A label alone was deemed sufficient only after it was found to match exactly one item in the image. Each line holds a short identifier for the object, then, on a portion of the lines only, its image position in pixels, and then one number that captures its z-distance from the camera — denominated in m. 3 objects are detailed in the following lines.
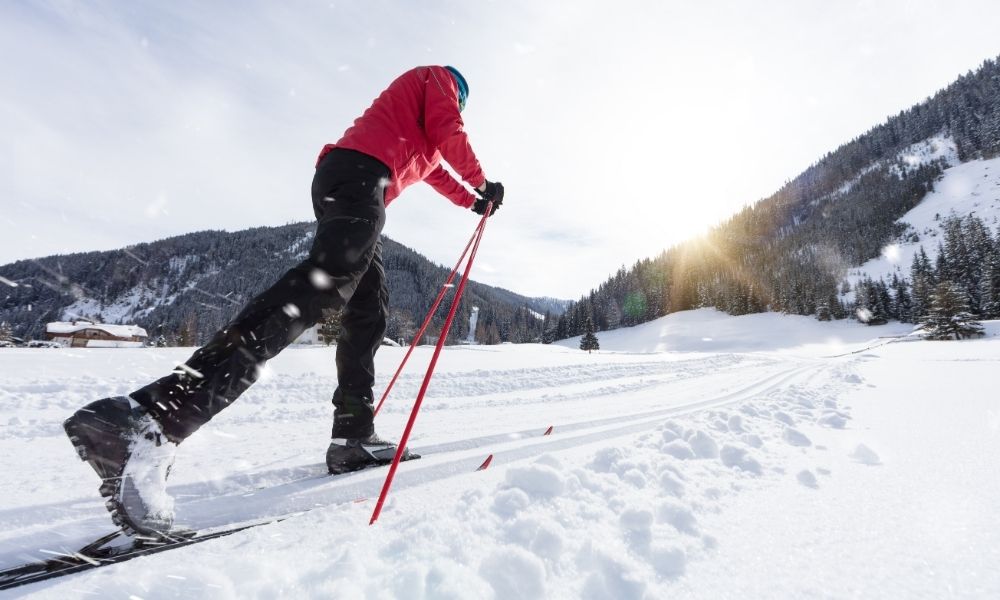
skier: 1.14
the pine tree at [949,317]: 29.81
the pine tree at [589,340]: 41.47
